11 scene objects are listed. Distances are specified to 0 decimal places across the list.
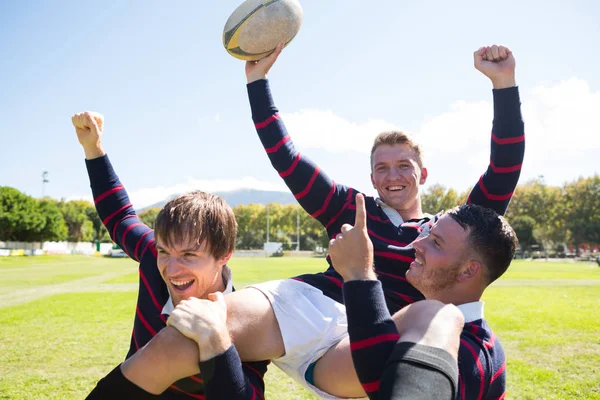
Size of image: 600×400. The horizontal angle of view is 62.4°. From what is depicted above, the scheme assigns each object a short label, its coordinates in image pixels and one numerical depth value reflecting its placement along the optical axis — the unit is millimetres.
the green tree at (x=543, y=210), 74250
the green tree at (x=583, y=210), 69750
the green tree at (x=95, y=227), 103125
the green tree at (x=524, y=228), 72000
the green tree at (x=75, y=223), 88812
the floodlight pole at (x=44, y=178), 87000
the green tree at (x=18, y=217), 64262
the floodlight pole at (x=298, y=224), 99000
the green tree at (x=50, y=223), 72250
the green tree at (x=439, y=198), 80700
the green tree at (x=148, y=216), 96062
